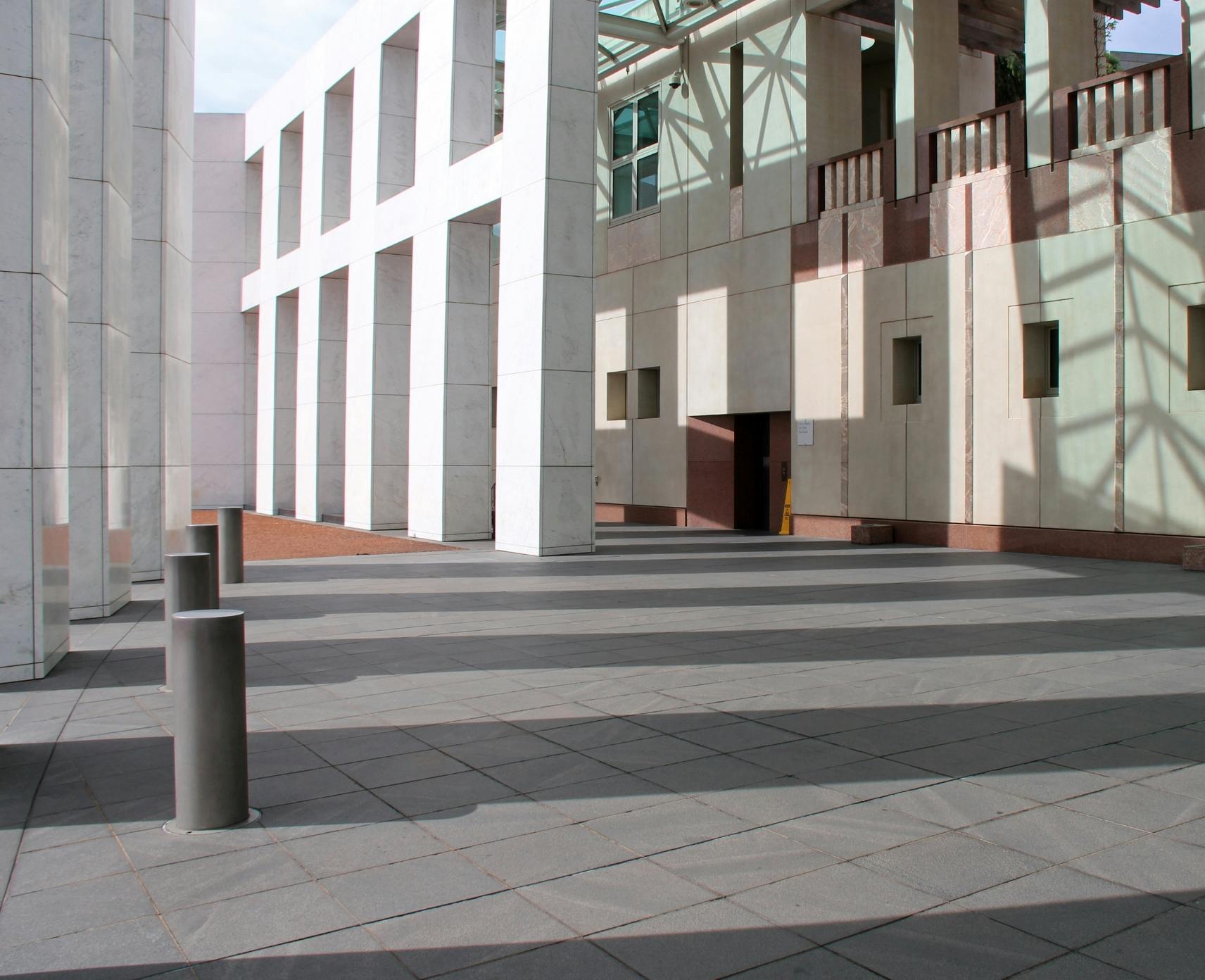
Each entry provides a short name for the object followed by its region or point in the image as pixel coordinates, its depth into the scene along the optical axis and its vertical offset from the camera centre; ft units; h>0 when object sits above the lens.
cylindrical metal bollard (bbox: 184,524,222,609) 37.35 -1.49
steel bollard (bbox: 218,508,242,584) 45.85 -2.14
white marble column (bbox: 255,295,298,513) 99.04 +7.87
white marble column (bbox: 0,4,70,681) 25.73 +3.76
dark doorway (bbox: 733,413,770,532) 77.56 +1.40
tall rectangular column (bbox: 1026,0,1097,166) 55.62 +22.32
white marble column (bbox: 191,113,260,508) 109.29 +17.10
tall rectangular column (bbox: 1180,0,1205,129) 48.70 +19.28
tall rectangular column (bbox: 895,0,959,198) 63.41 +24.49
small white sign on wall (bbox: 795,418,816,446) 69.51 +3.81
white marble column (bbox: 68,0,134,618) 36.06 +6.23
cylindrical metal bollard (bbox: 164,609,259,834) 15.64 -3.33
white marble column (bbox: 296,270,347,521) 87.04 +8.26
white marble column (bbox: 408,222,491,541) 65.36 +6.68
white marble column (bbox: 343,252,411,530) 75.00 +7.18
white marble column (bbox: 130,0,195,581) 46.14 +8.00
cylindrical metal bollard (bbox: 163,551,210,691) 23.85 -1.90
